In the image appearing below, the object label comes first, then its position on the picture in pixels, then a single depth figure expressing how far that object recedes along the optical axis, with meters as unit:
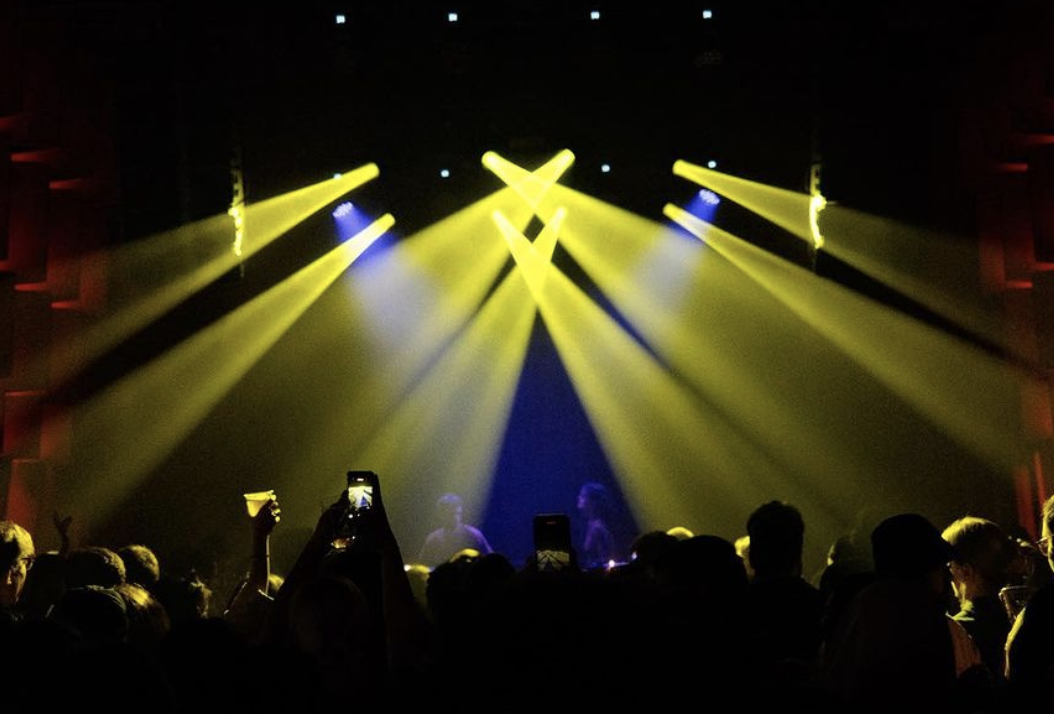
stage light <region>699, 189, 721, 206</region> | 12.20
